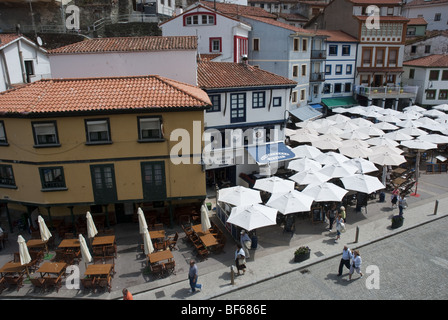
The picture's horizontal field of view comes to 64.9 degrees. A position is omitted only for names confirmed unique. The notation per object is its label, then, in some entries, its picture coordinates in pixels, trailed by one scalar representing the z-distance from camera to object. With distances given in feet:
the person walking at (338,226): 62.69
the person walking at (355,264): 50.20
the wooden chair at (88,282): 50.26
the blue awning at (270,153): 83.66
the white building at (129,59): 79.20
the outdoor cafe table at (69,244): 58.43
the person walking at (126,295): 42.57
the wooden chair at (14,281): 51.39
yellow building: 60.75
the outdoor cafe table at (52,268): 51.57
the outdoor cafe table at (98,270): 50.70
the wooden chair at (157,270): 53.30
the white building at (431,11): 207.31
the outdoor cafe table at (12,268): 52.65
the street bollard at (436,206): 70.68
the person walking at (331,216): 66.80
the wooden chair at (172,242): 60.74
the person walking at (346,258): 51.25
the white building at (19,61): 89.30
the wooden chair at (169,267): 53.70
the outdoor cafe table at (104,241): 59.00
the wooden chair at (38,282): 50.80
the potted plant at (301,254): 56.18
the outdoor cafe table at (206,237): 58.75
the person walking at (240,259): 52.47
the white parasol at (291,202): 61.93
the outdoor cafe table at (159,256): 53.57
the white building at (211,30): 116.37
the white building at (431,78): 157.79
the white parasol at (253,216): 56.65
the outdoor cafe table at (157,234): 60.95
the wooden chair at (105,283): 50.26
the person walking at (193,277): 48.37
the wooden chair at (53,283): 50.82
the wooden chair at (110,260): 55.92
